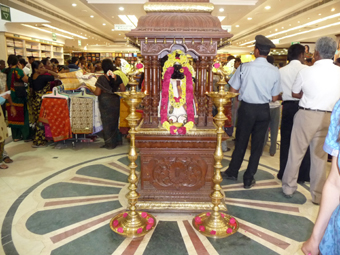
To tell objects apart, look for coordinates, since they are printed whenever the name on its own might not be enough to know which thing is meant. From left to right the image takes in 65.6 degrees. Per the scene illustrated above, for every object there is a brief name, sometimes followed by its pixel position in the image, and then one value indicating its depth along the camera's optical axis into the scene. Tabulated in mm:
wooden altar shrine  2697
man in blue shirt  3160
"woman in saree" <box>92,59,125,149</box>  4887
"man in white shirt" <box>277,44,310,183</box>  3574
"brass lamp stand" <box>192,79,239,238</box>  2447
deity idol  2848
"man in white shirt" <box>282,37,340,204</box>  2809
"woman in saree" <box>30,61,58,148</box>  5066
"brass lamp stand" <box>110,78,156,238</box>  2410
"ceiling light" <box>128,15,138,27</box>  11098
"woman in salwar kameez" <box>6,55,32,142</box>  5117
